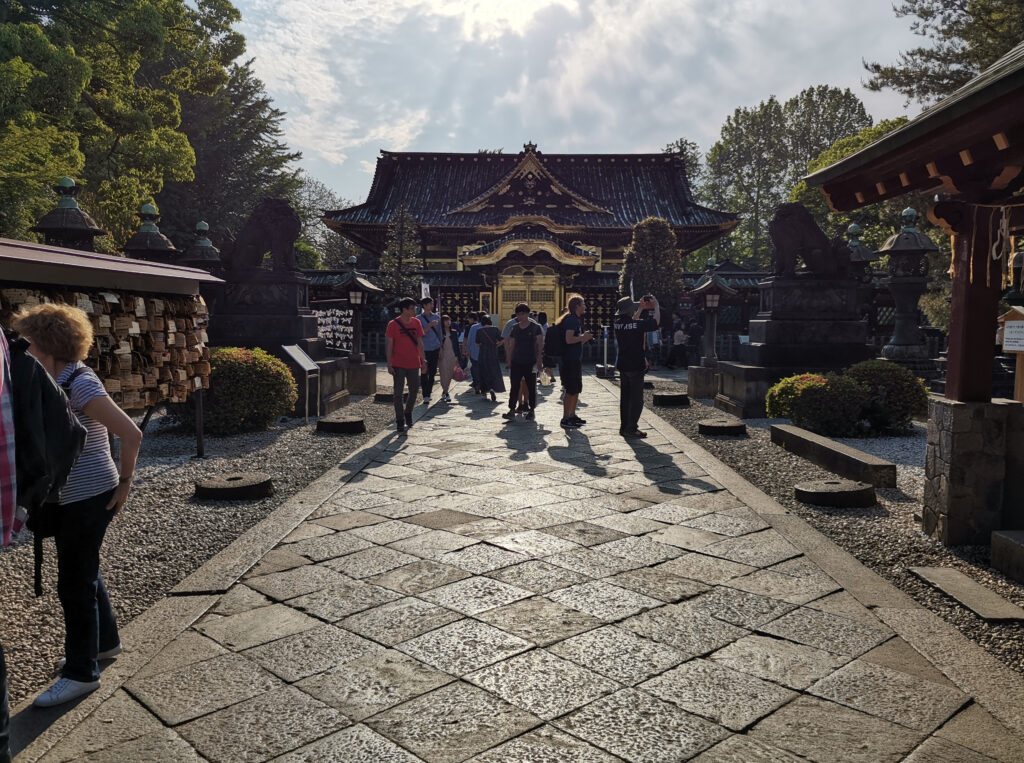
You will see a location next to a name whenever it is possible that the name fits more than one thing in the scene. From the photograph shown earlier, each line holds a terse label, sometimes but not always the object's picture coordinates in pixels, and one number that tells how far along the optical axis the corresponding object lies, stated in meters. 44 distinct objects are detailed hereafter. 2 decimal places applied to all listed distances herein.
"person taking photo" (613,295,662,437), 8.06
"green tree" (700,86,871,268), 40.44
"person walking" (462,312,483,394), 12.46
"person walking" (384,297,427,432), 8.50
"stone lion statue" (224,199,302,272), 10.48
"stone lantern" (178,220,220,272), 13.94
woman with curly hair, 2.45
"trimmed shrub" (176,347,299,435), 8.19
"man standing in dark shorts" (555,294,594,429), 8.59
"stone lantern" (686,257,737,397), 13.27
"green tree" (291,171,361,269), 42.23
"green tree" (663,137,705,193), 49.31
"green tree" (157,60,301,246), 30.61
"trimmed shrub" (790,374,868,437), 8.20
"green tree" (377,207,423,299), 24.52
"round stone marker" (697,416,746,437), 8.46
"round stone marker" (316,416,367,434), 8.56
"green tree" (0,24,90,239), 11.05
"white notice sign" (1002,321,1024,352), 7.99
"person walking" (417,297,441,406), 10.62
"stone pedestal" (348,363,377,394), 13.38
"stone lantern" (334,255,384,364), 14.31
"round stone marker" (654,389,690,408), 11.56
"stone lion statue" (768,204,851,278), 10.68
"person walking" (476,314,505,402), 12.20
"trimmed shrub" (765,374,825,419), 8.47
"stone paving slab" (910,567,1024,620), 3.25
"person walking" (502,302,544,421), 9.32
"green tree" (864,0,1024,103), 14.88
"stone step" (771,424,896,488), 5.81
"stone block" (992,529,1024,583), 3.75
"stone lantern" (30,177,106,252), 10.92
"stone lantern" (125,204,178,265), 12.50
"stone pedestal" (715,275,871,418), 10.51
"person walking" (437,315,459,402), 12.21
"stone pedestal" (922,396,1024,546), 4.35
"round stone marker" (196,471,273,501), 5.38
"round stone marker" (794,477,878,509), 5.20
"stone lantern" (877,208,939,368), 13.45
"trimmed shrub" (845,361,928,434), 8.36
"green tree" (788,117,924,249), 19.12
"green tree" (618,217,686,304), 22.61
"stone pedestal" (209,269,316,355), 10.24
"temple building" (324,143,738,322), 25.89
